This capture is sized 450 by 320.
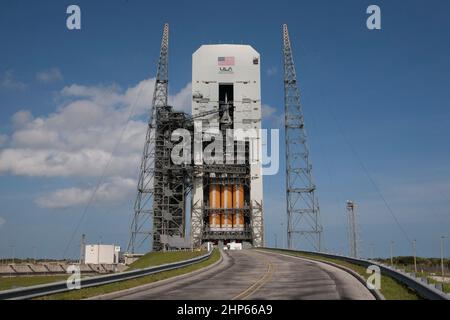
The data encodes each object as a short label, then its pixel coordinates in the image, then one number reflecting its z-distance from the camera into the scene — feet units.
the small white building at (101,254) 343.46
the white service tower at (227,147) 318.24
